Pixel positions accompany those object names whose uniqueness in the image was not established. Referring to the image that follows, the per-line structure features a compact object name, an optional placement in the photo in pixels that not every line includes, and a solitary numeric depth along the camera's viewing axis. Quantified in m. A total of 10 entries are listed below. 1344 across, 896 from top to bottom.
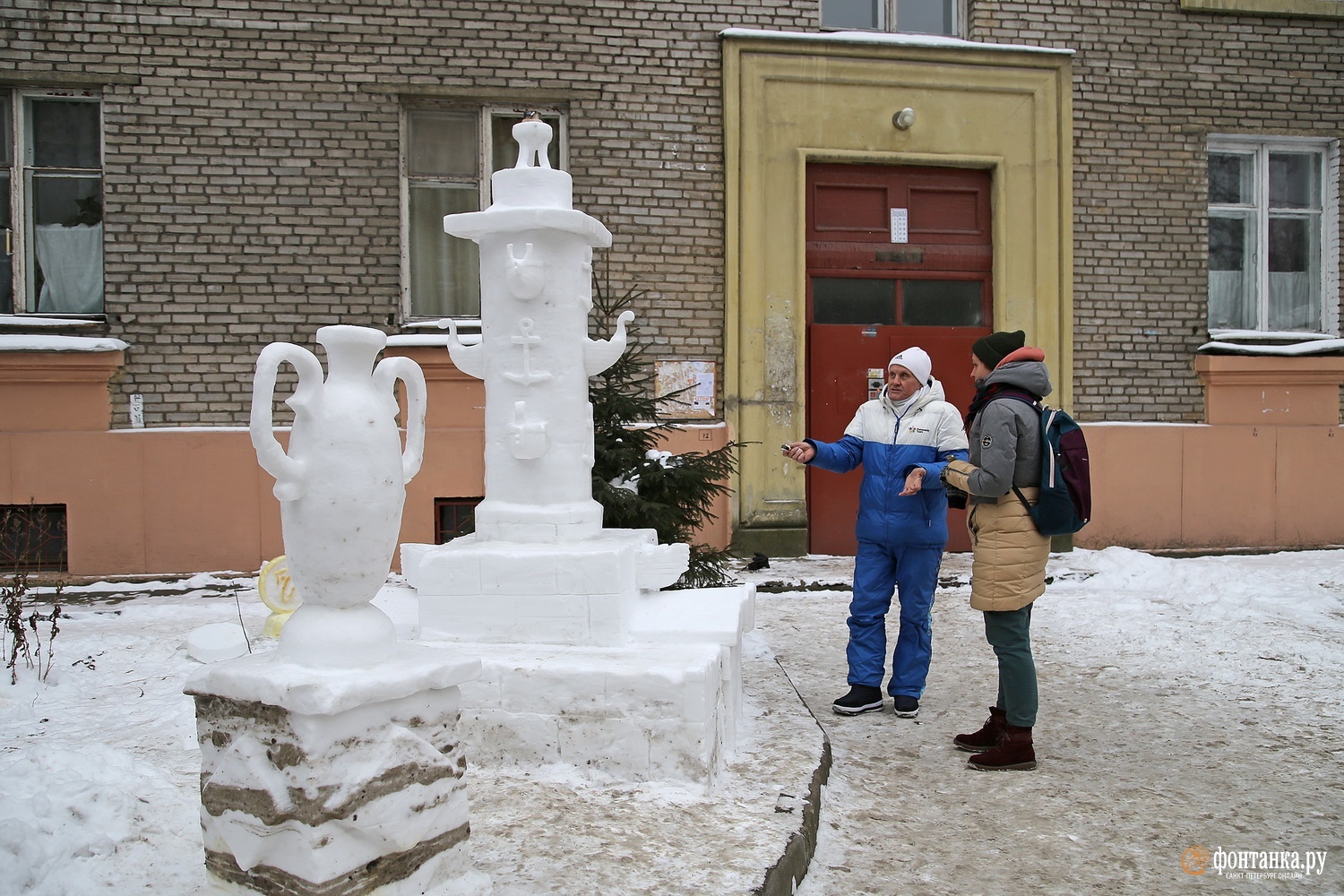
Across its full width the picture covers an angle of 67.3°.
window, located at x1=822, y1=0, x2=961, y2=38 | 8.92
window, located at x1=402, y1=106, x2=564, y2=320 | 8.23
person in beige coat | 3.81
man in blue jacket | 4.42
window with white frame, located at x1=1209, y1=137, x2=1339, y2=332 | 9.45
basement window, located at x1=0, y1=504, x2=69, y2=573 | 7.52
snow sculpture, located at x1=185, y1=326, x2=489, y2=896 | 2.28
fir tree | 5.26
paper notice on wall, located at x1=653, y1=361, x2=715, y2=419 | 8.21
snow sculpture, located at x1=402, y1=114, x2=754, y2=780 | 3.48
